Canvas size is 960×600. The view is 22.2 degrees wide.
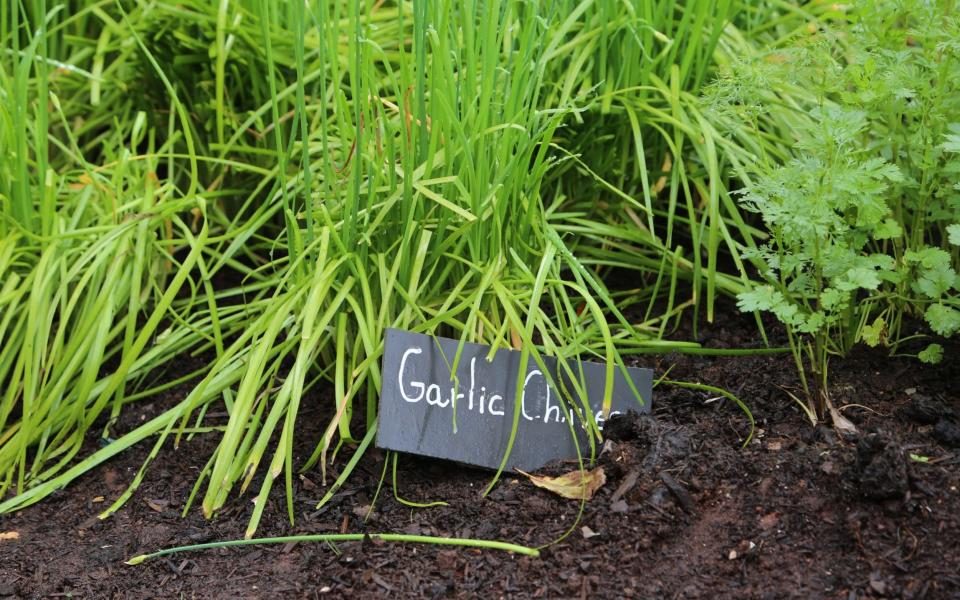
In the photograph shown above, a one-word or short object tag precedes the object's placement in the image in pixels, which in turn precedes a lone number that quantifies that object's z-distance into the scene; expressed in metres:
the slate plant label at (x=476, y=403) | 1.25
